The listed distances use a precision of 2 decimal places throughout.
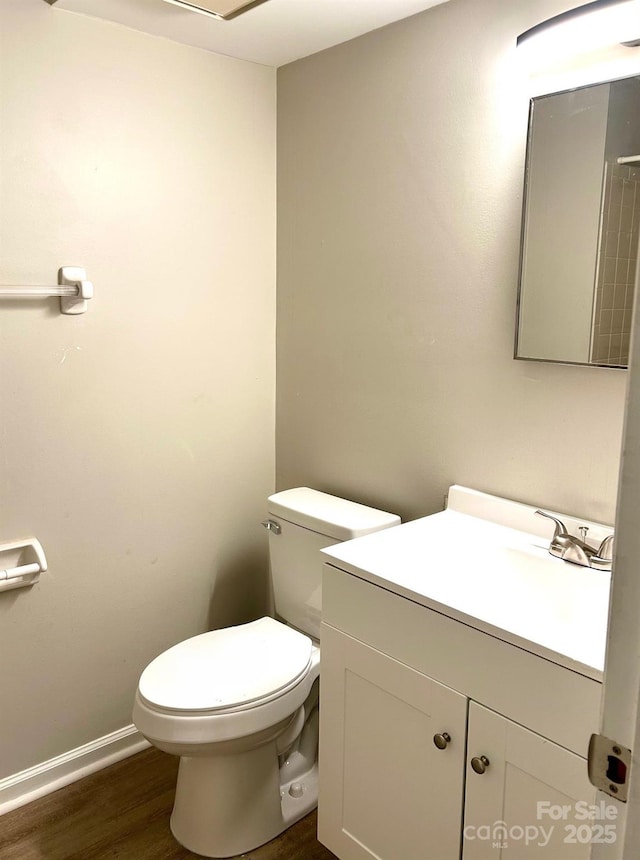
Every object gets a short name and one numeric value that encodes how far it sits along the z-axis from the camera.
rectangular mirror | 1.50
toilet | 1.73
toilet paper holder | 1.90
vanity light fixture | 1.39
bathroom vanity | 1.20
